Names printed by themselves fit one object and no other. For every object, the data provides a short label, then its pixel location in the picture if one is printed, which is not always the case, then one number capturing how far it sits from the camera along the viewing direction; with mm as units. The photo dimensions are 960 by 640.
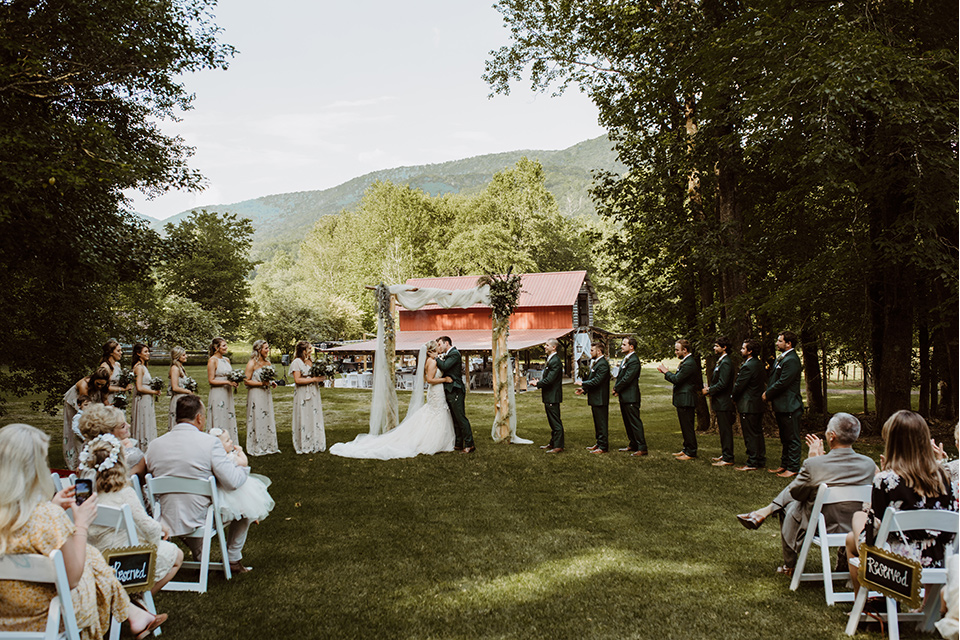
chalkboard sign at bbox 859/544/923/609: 3334
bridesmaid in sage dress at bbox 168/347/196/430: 9438
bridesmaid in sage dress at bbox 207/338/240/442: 9742
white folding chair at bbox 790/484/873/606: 4320
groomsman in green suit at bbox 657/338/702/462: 9828
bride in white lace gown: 10594
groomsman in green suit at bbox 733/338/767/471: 9031
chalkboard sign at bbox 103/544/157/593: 3535
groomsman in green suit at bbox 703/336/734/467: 9367
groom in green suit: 10703
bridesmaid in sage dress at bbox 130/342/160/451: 9484
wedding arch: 11953
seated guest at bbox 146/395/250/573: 4668
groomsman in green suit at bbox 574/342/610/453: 10211
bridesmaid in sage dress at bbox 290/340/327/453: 10820
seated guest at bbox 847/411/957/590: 3627
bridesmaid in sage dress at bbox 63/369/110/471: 8367
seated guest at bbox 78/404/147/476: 4207
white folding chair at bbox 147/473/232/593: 4629
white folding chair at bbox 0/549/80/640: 2811
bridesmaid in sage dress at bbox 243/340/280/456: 10250
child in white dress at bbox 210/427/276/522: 4918
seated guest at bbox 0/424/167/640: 2750
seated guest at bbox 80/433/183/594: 3934
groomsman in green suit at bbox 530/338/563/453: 10695
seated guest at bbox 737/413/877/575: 4520
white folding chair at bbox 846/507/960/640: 3498
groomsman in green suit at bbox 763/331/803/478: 8383
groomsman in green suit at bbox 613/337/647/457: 10164
